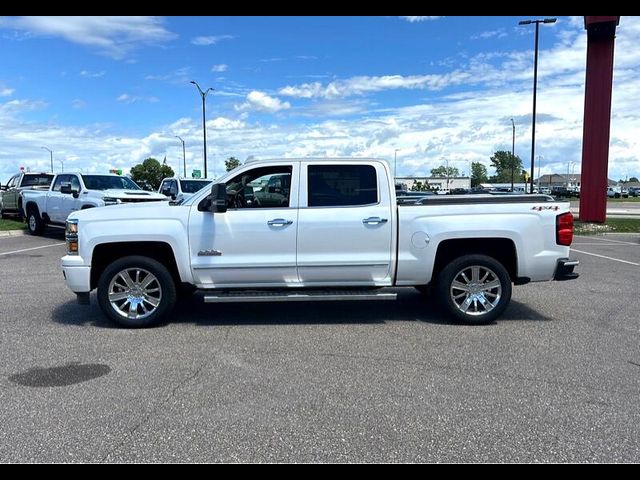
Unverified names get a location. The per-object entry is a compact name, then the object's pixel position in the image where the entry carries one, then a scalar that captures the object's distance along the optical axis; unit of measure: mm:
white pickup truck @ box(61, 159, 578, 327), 6246
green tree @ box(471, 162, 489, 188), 135888
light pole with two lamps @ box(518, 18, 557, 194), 27609
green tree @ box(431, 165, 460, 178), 146975
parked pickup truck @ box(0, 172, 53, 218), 21547
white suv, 19297
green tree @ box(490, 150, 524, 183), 145500
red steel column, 19266
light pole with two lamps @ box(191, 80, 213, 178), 35906
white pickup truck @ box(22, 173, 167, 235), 14698
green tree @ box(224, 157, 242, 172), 57812
